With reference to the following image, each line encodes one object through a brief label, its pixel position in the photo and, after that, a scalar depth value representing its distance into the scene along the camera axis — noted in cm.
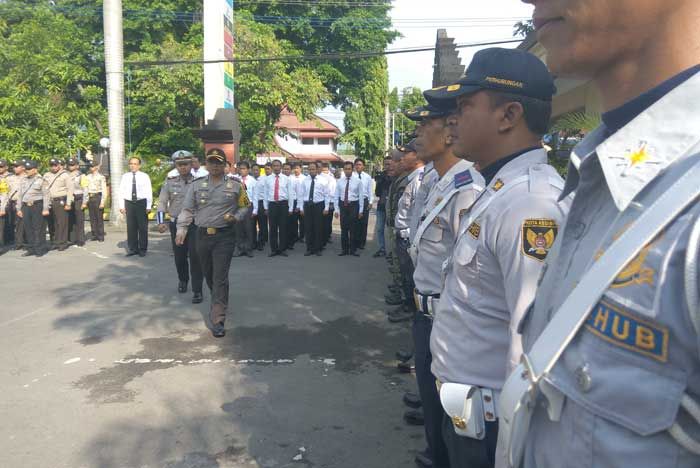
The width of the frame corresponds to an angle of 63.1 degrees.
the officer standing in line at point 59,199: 1182
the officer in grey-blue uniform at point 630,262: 78
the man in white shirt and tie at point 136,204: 1084
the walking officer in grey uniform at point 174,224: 729
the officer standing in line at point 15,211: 1208
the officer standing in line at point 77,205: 1245
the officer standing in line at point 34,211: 1136
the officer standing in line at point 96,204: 1342
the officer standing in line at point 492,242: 167
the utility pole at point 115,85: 1574
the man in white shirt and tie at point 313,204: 1220
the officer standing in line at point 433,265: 276
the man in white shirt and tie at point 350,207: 1209
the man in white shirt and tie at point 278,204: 1210
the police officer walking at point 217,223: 598
